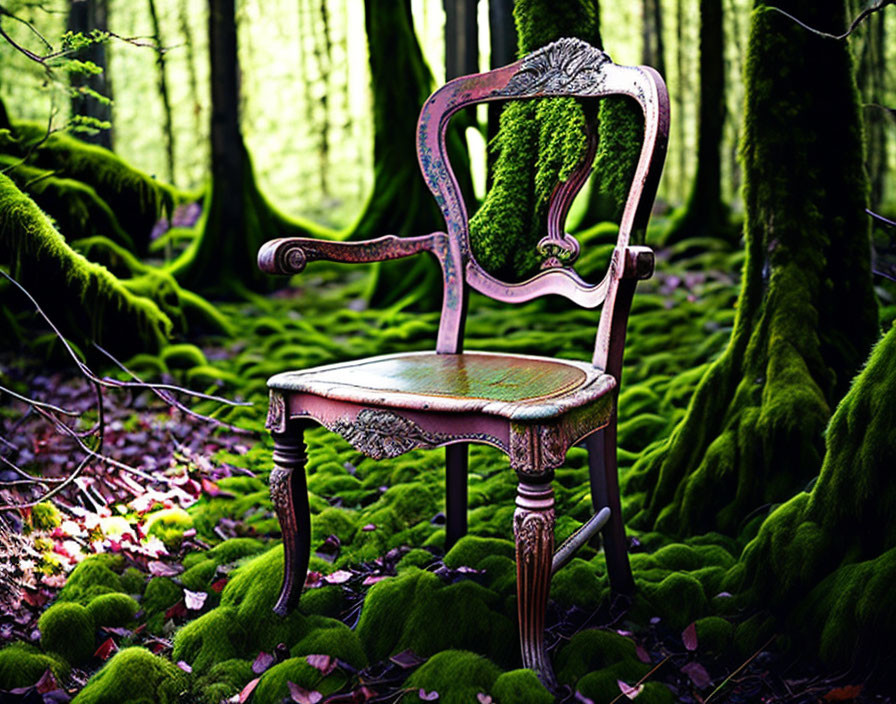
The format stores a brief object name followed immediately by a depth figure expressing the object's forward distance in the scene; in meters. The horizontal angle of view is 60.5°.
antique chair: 1.62
